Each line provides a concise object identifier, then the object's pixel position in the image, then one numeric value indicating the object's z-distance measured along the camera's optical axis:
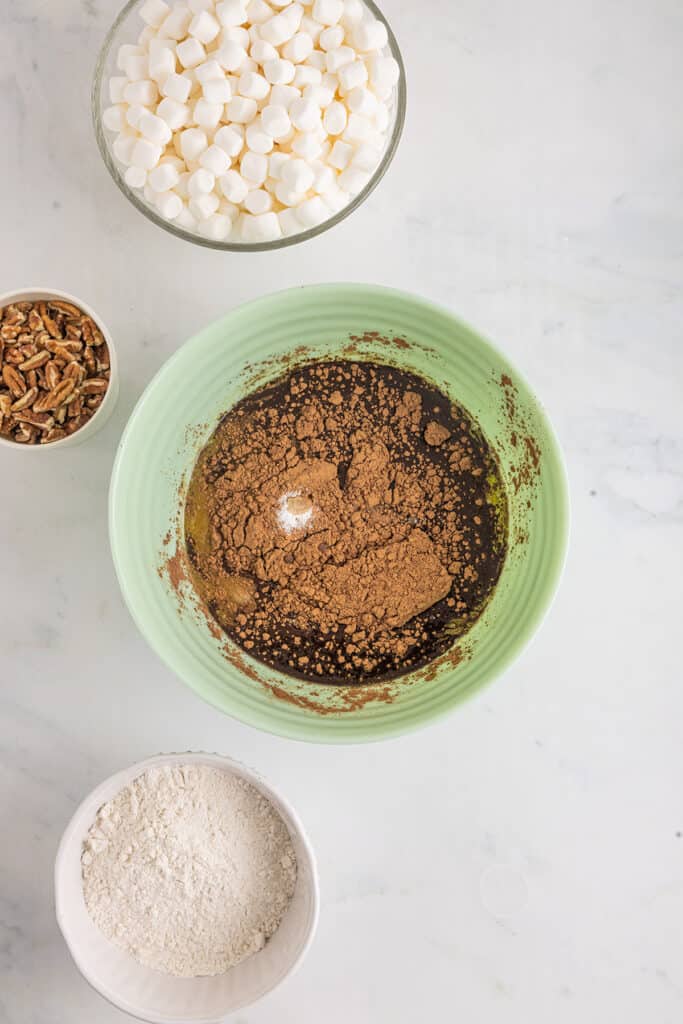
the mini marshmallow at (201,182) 1.08
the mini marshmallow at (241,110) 1.08
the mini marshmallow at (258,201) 1.11
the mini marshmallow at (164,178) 1.10
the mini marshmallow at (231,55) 1.07
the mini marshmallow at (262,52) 1.07
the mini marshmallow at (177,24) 1.09
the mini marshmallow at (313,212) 1.09
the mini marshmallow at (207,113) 1.07
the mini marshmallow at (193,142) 1.08
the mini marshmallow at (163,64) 1.08
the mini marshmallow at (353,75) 1.08
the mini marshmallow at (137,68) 1.11
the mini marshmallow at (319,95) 1.08
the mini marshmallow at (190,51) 1.08
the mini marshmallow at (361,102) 1.09
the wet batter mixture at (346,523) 1.17
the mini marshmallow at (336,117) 1.09
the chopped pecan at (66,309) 1.17
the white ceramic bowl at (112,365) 1.15
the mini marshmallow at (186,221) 1.13
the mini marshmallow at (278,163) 1.09
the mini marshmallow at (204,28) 1.07
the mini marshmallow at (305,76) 1.09
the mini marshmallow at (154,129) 1.08
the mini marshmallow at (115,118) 1.12
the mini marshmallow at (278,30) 1.06
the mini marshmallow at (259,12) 1.08
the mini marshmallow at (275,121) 1.06
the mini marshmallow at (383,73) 1.10
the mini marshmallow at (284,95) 1.08
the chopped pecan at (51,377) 1.15
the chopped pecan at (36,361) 1.16
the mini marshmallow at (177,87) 1.07
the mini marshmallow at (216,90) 1.07
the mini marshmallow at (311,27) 1.10
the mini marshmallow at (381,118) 1.12
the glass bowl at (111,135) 1.15
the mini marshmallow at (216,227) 1.12
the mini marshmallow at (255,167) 1.09
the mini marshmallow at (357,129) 1.09
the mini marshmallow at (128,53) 1.11
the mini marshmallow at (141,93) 1.09
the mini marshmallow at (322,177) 1.11
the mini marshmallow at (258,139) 1.08
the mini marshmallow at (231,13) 1.08
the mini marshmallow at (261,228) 1.11
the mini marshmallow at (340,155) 1.10
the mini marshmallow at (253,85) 1.07
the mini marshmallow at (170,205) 1.12
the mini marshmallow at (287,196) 1.09
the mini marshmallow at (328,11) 1.08
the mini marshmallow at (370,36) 1.08
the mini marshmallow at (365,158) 1.11
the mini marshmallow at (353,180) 1.12
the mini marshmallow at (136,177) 1.11
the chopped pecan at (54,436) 1.16
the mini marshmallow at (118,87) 1.12
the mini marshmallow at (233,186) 1.09
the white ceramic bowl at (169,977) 1.13
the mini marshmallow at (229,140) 1.08
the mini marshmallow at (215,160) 1.08
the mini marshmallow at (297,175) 1.07
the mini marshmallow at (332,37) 1.09
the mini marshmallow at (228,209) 1.13
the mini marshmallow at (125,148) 1.11
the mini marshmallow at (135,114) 1.09
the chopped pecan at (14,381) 1.16
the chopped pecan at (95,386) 1.16
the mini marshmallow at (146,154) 1.09
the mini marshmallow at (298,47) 1.08
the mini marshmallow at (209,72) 1.07
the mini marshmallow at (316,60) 1.11
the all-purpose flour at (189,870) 1.15
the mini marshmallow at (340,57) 1.08
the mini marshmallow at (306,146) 1.08
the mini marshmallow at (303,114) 1.07
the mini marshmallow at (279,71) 1.07
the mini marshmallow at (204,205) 1.10
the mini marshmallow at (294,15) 1.09
